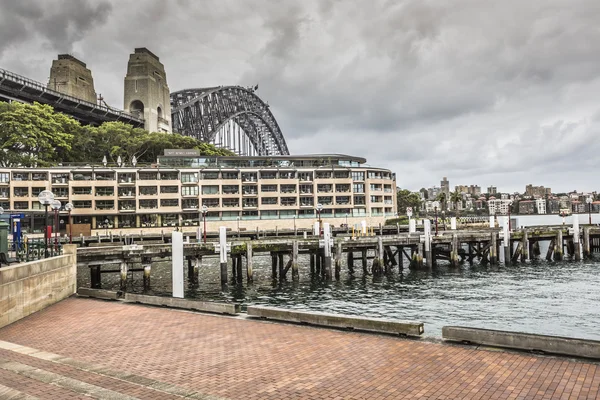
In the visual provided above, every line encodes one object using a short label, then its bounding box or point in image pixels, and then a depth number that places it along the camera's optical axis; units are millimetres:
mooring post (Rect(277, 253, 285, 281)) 49375
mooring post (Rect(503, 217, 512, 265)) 60156
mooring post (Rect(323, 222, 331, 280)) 49406
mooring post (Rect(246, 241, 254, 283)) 47750
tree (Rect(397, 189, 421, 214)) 181375
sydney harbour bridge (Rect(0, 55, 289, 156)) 115750
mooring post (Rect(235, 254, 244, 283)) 48781
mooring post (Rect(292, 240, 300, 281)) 49031
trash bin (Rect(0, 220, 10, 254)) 25234
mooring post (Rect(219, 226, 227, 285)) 45875
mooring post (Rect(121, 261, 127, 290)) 42703
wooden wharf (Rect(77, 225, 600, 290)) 44469
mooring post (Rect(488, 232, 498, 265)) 60844
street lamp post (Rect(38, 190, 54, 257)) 27672
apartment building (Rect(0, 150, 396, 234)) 92250
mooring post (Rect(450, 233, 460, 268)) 57147
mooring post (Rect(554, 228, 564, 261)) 63500
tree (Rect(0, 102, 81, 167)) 99250
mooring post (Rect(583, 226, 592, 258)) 65250
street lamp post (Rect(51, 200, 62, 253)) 29966
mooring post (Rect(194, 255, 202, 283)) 50197
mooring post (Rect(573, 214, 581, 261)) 62719
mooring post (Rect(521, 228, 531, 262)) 62281
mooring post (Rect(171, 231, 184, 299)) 33438
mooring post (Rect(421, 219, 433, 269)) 55375
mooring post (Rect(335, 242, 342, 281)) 49650
